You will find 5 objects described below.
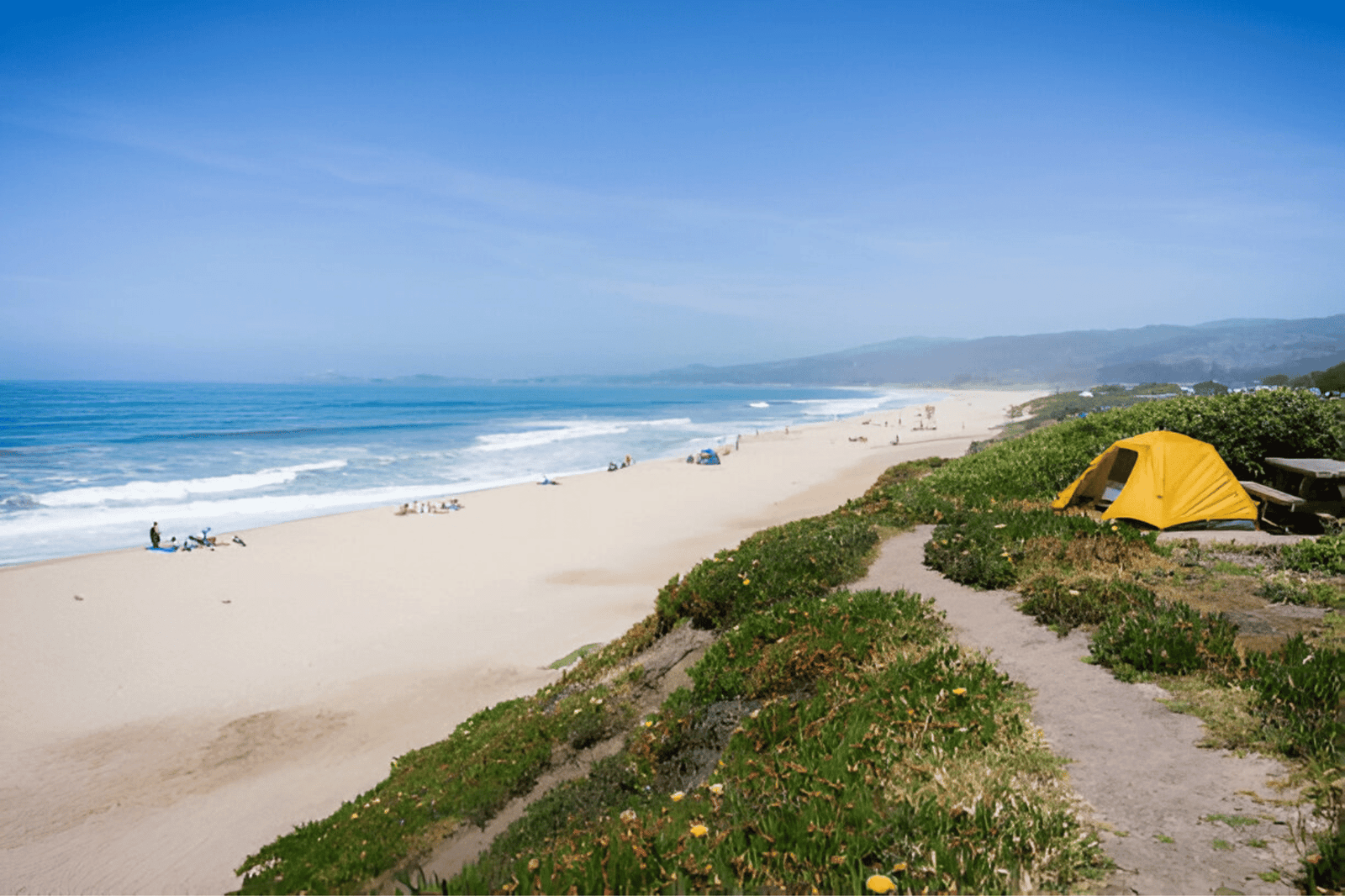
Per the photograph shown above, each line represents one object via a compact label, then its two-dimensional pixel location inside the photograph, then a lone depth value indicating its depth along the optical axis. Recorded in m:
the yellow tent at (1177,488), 11.73
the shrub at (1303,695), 4.18
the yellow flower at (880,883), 3.06
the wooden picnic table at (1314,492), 11.30
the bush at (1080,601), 7.00
